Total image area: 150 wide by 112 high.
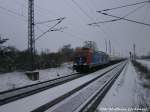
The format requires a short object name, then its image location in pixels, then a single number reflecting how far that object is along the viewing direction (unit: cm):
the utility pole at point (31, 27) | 2692
